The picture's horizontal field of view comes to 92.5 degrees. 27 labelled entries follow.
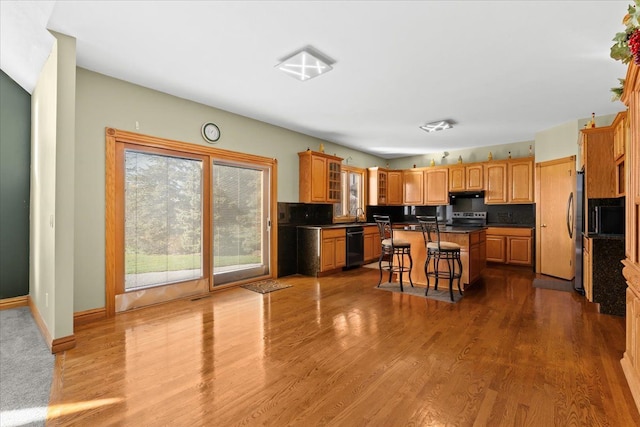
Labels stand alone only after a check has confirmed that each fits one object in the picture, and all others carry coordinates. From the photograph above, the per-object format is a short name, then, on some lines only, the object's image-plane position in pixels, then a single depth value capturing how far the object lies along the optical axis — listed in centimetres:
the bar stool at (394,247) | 461
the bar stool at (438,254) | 416
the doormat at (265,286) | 464
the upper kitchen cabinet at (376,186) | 779
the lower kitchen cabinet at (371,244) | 685
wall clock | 437
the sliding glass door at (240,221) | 464
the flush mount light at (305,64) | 295
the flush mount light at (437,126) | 522
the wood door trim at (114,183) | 343
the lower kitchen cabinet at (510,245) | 623
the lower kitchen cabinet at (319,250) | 558
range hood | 705
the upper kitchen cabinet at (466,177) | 695
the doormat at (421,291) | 414
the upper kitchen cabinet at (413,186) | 787
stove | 716
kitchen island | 444
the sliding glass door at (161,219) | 372
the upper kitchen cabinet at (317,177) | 582
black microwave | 379
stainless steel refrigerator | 427
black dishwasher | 621
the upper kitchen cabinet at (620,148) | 325
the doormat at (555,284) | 462
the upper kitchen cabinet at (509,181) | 638
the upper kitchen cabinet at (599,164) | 392
